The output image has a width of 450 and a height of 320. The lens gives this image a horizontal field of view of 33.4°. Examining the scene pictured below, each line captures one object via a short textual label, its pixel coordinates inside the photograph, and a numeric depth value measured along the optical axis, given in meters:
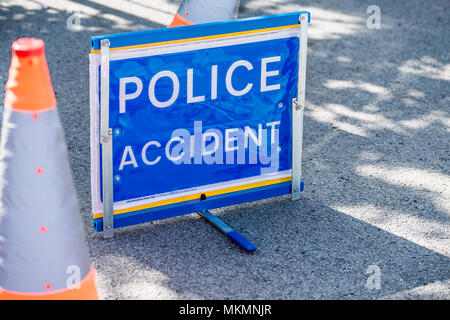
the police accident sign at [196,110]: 4.76
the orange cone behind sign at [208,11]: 6.19
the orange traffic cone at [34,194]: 3.76
